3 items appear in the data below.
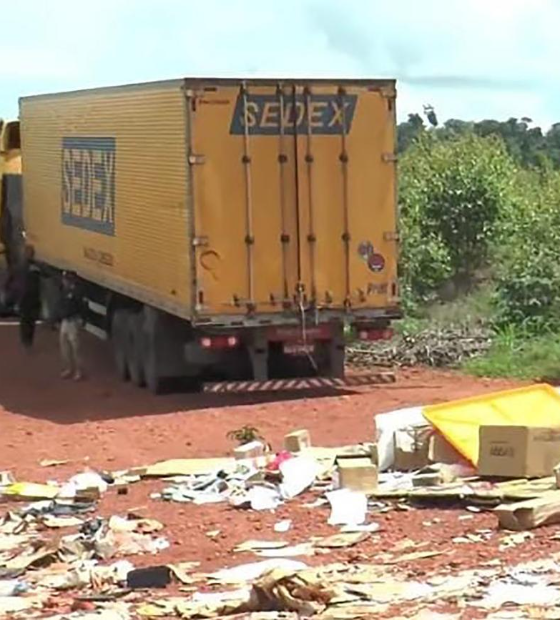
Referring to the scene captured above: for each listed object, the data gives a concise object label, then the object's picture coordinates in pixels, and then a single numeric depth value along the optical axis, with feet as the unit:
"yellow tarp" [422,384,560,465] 42.57
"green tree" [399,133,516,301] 96.22
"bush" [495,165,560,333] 80.28
